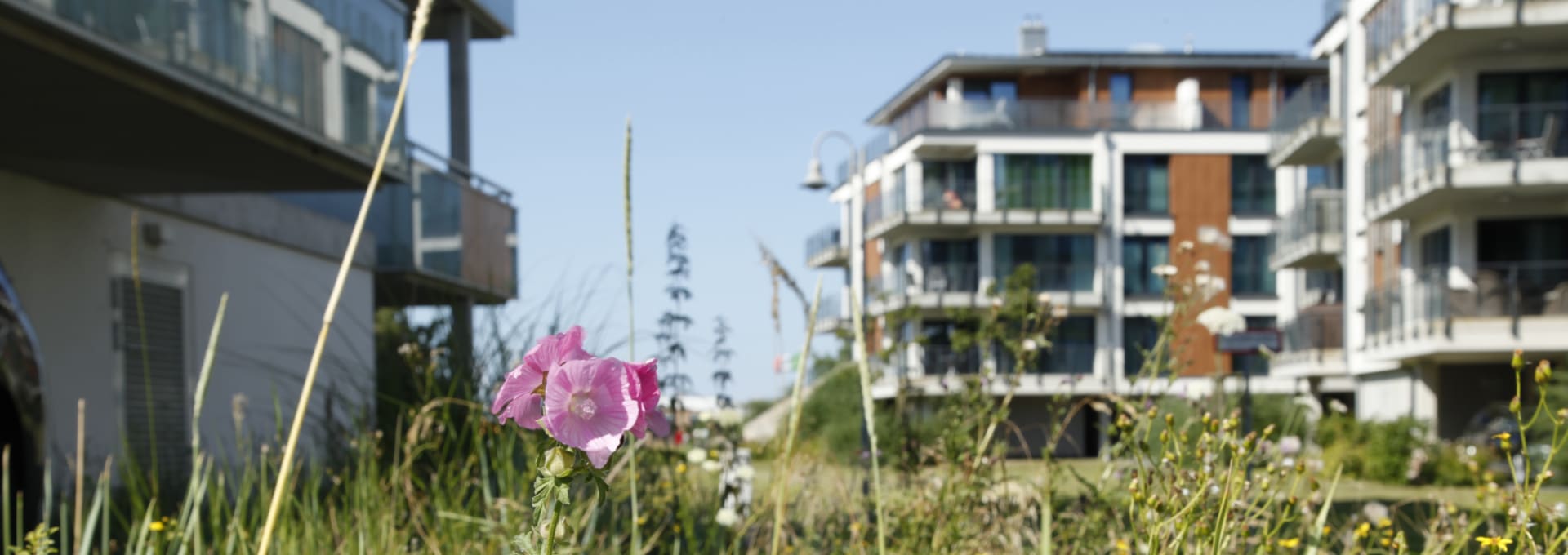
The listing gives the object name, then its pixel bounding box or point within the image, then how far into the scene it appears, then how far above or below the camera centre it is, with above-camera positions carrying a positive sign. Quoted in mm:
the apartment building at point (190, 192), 7453 +702
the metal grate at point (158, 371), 10281 -575
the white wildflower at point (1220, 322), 5828 -156
